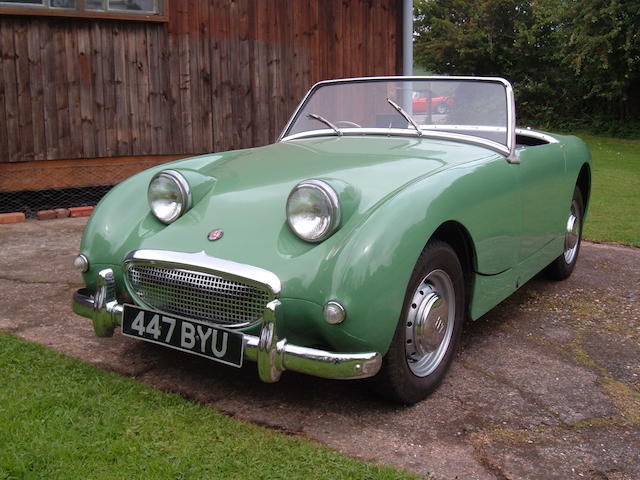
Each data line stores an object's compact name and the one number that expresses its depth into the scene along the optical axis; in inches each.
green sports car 94.3
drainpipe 349.4
